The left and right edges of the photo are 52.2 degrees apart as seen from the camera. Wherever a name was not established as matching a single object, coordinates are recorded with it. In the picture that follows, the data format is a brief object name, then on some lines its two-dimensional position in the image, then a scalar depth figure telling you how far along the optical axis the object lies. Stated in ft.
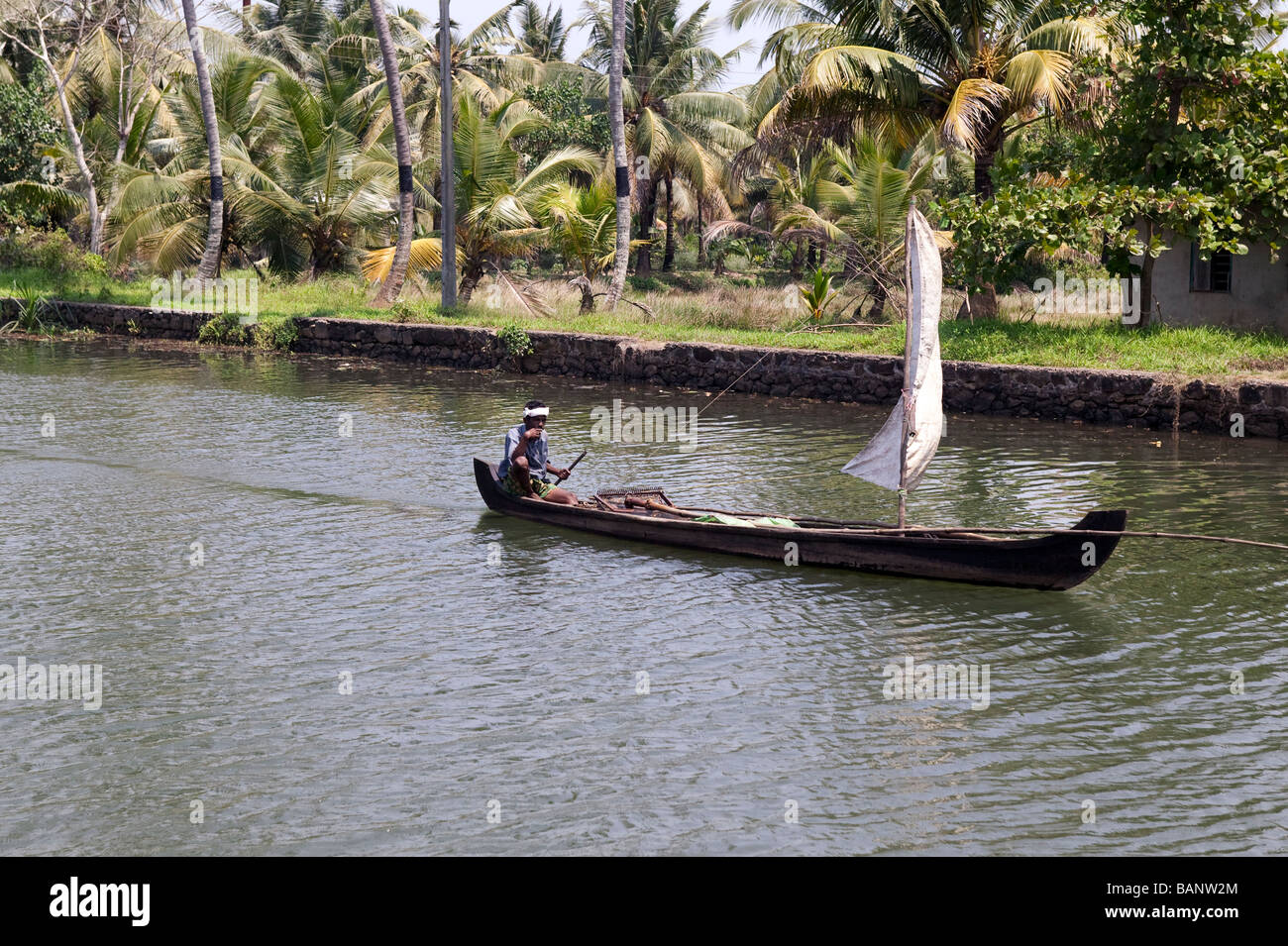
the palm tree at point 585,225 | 98.37
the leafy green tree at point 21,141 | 116.67
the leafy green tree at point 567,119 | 144.66
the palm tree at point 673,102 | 135.13
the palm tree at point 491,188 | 100.12
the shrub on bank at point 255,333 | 97.71
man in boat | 45.04
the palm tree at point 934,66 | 75.46
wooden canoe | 35.22
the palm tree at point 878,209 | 84.28
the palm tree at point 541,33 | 164.55
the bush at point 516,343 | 87.25
